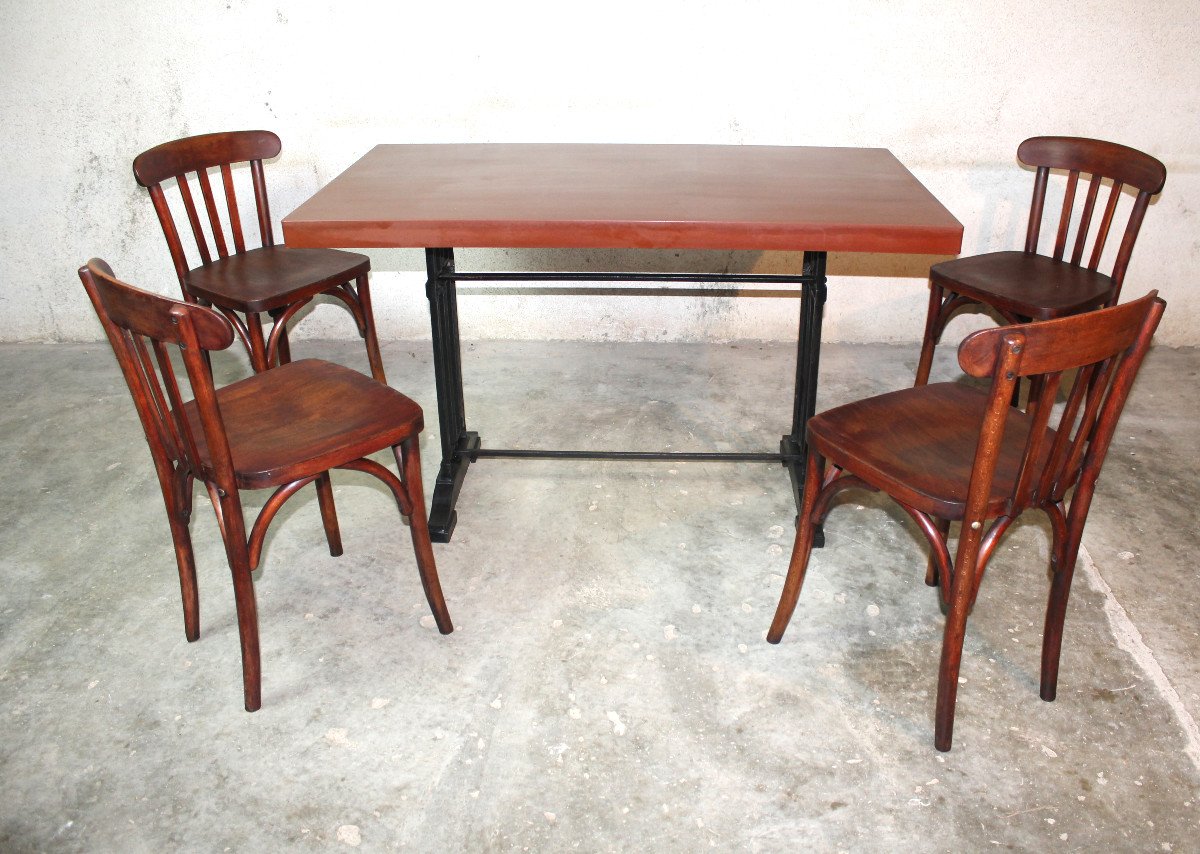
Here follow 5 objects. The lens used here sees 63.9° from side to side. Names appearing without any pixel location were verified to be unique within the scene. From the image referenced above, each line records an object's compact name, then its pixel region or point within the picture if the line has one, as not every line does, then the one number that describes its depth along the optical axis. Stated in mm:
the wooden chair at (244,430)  1667
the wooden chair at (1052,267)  2717
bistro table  2105
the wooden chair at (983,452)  1531
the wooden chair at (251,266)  2766
